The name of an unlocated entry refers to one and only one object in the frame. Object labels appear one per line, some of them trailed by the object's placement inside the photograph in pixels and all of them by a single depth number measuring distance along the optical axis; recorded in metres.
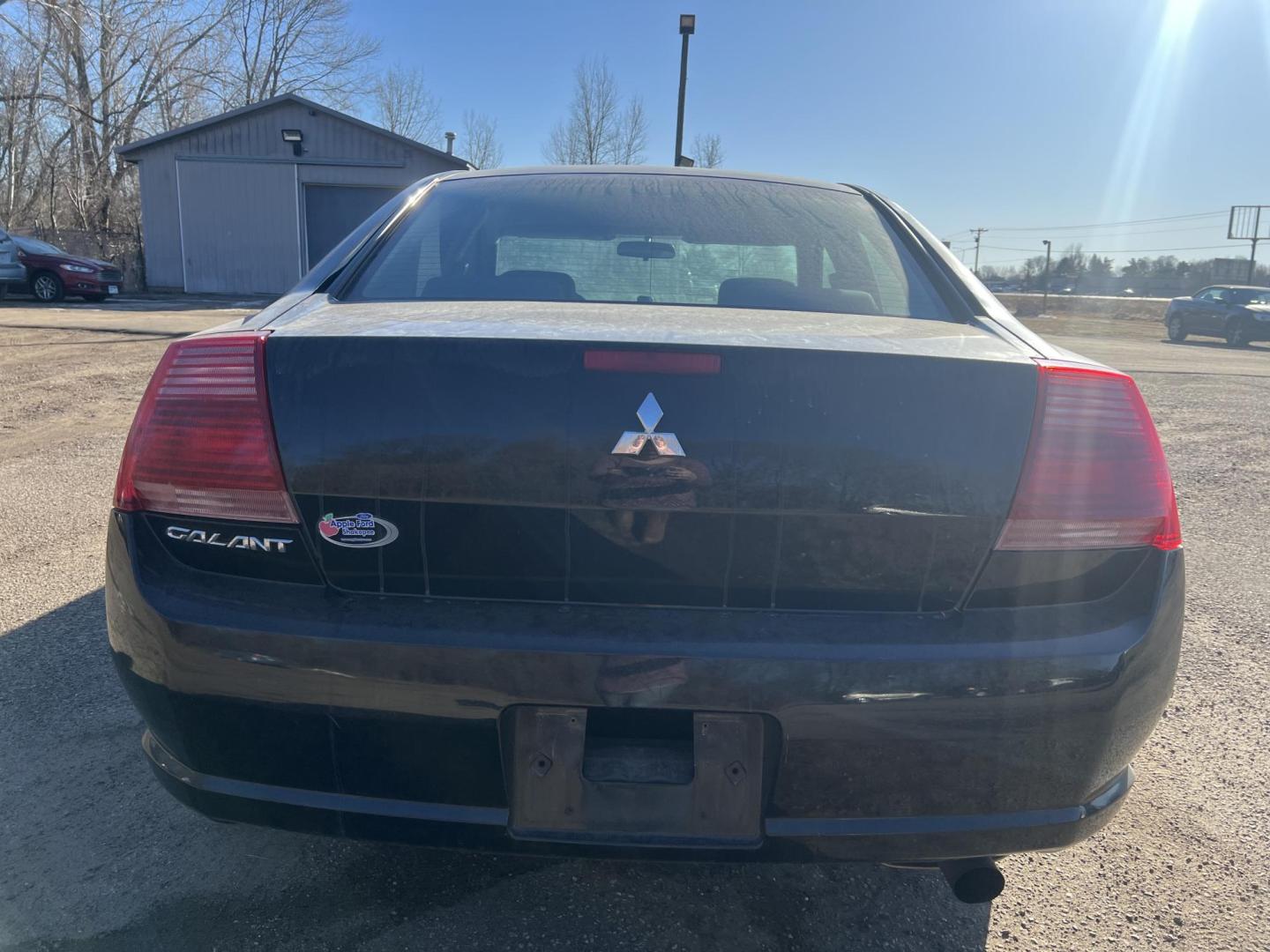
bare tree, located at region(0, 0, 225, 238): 28.67
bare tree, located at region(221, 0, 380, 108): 37.09
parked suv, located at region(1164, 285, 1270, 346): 23.53
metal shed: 21.30
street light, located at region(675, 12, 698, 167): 14.80
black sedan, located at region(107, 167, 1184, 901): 1.38
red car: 16.44
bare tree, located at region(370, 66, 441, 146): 44.47
